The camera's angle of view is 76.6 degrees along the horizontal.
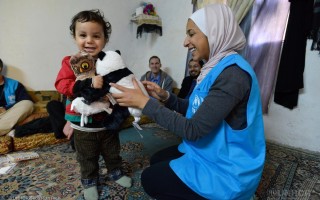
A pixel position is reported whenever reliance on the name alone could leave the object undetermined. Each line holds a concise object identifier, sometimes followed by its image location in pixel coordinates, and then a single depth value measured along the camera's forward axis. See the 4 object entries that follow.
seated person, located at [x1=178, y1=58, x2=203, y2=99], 2.58
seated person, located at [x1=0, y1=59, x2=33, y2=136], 1.97
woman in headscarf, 0.76
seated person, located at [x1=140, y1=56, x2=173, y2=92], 3.19
